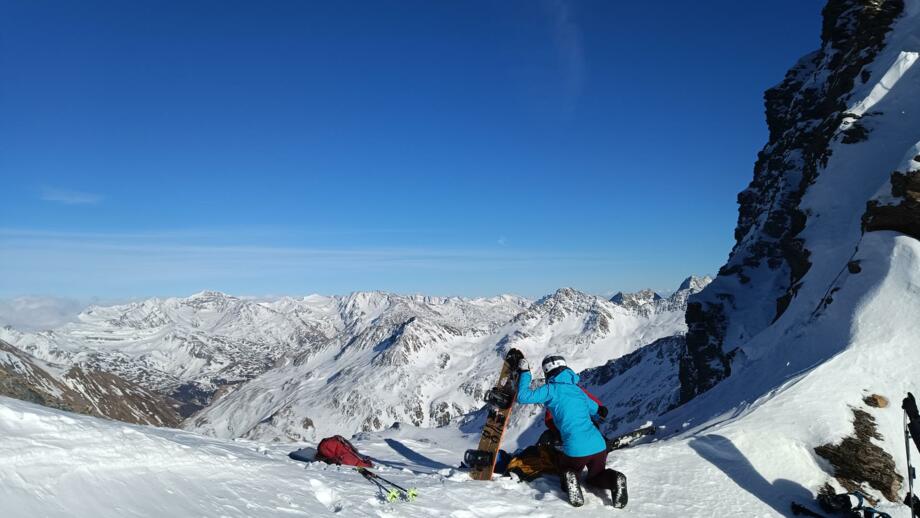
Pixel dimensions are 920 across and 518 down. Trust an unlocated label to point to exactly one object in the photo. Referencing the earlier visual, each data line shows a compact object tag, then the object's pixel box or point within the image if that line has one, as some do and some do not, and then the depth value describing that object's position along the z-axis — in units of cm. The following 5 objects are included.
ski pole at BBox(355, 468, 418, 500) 916
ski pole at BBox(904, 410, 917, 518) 909
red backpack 1244
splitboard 1184
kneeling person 976
